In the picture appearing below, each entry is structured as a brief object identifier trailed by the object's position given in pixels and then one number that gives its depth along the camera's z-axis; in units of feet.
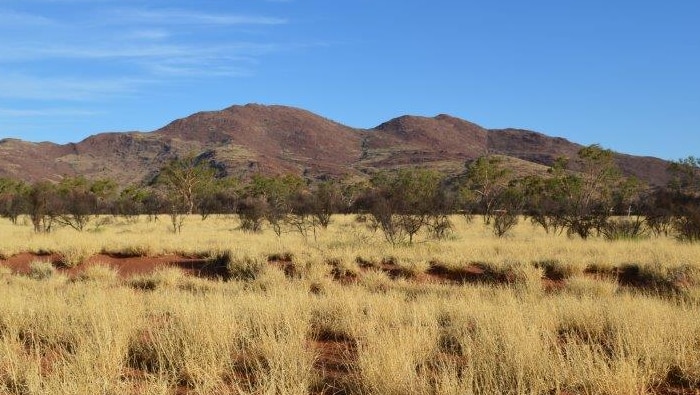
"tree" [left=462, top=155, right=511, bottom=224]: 203.41
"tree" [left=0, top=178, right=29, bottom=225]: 144.75
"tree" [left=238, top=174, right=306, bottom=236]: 110.93
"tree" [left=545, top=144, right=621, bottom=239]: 171.32
